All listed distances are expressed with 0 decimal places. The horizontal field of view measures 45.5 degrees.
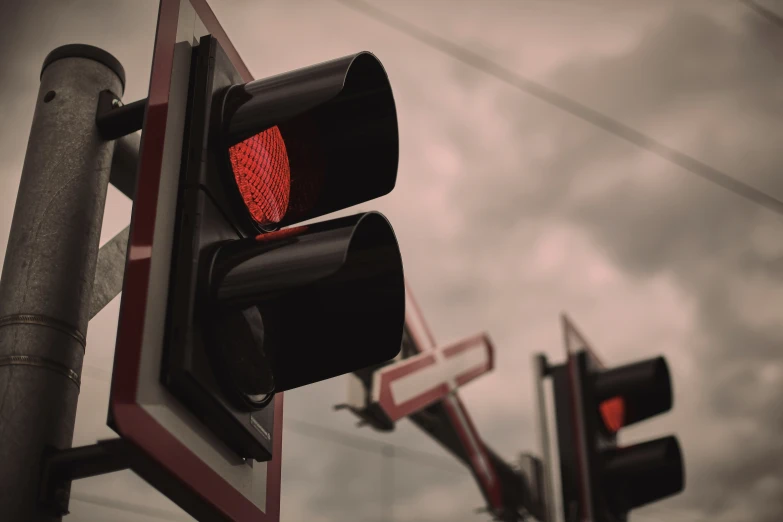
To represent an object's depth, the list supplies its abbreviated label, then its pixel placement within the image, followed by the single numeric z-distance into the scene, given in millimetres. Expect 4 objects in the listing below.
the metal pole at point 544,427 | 4625
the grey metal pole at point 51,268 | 1431
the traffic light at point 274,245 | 1429
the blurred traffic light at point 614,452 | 3887
